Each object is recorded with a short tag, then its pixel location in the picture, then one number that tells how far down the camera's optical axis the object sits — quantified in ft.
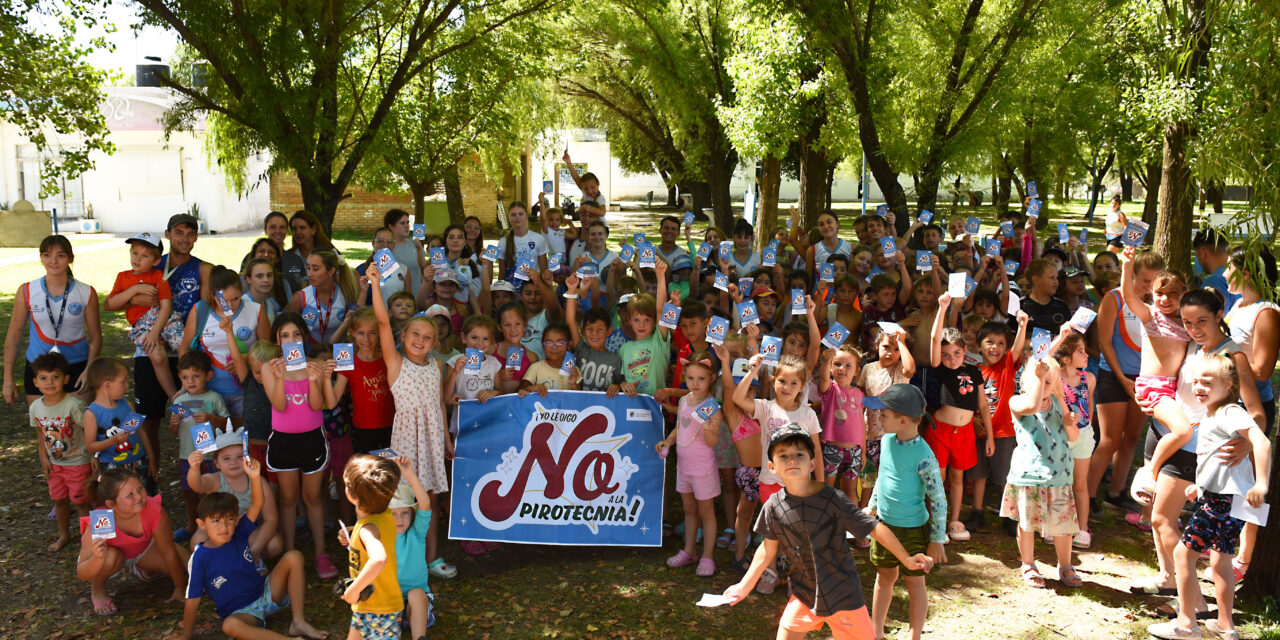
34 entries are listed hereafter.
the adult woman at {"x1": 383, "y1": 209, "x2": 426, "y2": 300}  27.37
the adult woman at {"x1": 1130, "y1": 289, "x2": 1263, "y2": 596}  16.16
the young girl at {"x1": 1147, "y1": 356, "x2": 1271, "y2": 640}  15.16
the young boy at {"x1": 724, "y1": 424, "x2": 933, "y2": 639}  13.21
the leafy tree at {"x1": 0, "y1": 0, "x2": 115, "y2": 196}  31.65
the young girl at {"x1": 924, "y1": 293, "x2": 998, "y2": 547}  19.65
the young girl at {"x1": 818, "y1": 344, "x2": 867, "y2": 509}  18.90
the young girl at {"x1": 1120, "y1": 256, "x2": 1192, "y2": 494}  18.06
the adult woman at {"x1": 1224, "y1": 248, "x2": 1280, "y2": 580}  16.15
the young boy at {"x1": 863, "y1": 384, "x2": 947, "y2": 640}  15.20
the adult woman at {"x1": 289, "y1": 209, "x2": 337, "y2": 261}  24.21
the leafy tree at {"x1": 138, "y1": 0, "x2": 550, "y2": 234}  30.25
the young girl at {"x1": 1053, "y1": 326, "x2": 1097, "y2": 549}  18.17
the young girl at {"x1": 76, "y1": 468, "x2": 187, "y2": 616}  16.35
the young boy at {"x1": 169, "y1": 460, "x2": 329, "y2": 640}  15.16
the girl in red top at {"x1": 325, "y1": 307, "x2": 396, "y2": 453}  18.85
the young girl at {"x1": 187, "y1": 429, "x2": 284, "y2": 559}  17.20
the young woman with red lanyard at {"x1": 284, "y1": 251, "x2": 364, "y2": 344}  21.36
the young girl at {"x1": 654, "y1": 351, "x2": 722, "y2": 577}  18.01
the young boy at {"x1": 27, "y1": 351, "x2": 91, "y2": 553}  18.58
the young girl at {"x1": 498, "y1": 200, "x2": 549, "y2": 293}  28.22
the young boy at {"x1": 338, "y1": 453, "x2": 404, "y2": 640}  13.78
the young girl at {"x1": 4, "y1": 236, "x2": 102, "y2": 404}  20.56
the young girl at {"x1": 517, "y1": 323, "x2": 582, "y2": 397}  20.12
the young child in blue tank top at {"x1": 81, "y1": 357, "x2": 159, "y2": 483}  18.38
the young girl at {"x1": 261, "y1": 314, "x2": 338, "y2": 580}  17.89
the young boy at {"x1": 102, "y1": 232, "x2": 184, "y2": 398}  20.77
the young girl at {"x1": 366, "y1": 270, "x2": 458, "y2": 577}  18.48
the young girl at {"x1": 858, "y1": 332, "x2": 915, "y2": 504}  19.56
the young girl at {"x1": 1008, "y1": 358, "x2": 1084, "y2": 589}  17.08
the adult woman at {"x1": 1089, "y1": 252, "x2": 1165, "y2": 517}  21.18
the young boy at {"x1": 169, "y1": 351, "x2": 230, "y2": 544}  18.74
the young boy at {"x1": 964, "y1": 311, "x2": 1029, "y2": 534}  20.10
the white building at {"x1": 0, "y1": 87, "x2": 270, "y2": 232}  94.43
